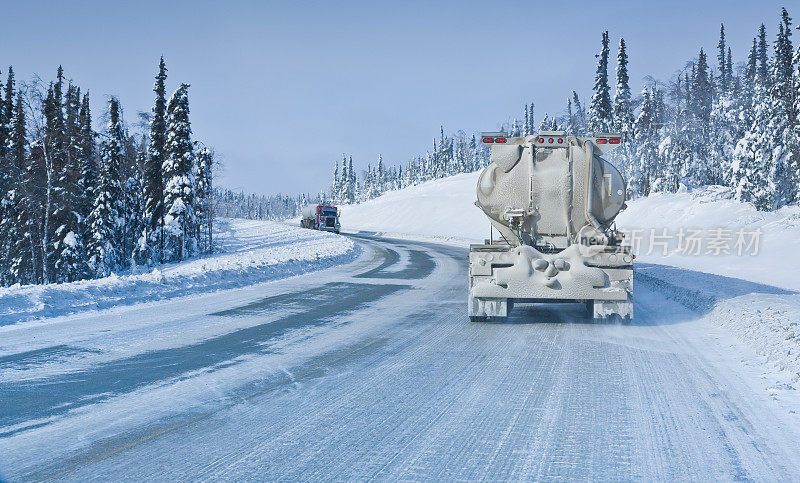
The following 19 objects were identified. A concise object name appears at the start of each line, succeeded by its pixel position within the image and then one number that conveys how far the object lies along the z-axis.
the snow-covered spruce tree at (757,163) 37.47
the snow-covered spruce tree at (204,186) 48.84
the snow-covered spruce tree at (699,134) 58.44
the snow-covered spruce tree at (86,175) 38.41
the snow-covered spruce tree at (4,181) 33.56
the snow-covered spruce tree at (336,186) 168.25
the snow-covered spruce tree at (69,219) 35.56
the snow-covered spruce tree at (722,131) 56.28
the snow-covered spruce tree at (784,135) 38.09
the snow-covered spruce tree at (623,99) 55.50
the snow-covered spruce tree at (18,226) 36.75
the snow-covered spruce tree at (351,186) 161.38
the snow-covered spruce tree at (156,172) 43.12
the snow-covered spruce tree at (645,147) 64.00
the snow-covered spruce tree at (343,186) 161.44
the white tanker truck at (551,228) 8.84
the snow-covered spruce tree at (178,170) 41.09
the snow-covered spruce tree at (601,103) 53.28
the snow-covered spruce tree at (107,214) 38.47
